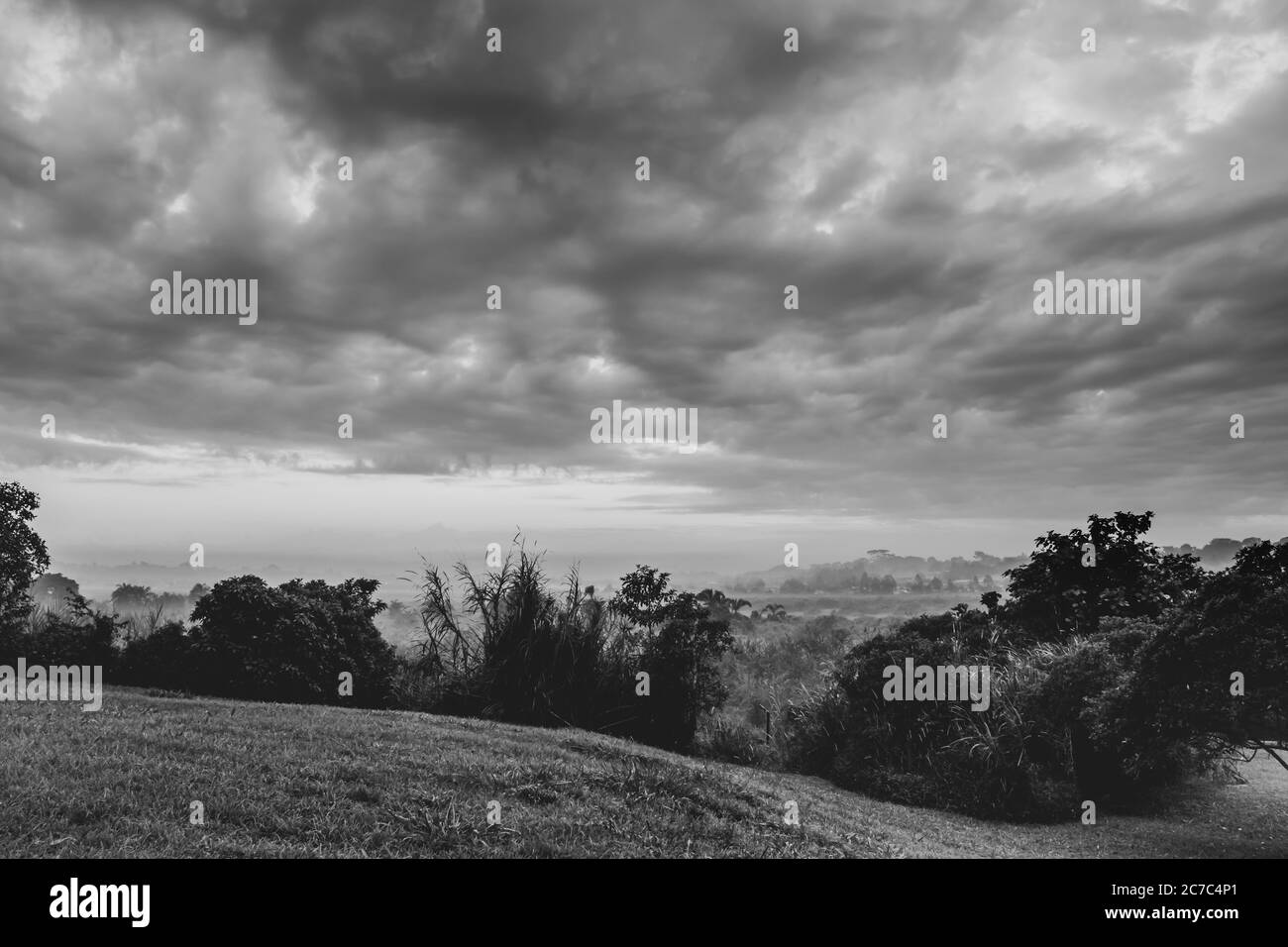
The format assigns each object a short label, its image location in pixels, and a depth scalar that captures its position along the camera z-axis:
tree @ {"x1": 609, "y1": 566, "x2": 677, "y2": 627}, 16.94
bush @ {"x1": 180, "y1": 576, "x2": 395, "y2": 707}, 14.46
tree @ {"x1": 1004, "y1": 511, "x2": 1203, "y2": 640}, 15.70
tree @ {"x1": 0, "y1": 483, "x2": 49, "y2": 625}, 15.33
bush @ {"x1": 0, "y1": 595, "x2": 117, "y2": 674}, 15.52
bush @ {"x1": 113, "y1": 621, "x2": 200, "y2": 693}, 14.98
